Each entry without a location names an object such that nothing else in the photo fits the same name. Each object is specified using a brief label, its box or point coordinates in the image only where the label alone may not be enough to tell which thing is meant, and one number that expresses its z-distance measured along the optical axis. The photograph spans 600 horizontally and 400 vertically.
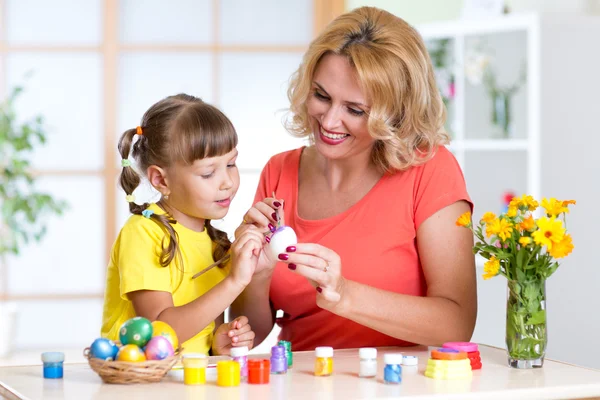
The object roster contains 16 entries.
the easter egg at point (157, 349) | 2.25
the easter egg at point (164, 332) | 2.27
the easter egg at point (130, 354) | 2.23
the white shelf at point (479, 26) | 4.38
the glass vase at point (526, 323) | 2.39
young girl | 2.58
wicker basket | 2.23
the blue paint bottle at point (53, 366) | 2.32
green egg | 2.25
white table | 2.19
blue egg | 2.24
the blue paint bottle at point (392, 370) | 2.26
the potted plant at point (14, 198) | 5.52
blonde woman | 2.70
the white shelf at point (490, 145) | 4.48
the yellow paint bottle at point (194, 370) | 2.26
